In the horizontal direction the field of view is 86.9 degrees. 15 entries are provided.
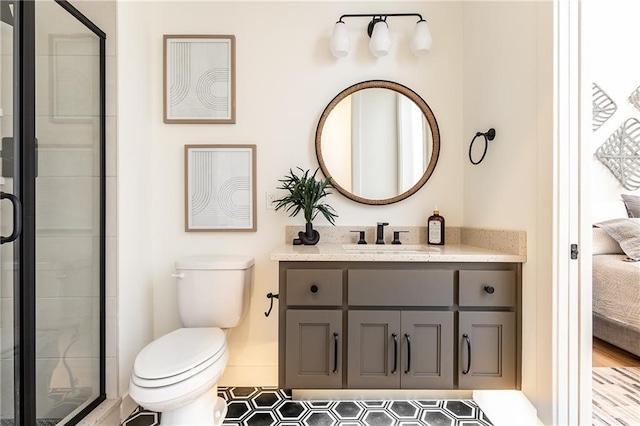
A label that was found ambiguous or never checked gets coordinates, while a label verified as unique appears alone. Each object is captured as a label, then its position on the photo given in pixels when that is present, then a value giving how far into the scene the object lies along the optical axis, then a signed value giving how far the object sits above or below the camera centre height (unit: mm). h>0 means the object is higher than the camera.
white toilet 1266 -580
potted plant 1861 +69
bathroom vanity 1492 -480
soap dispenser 1940 -94
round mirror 2008 +396
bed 2082 -453
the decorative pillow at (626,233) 2402 -144
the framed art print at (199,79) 1972 +782
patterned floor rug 1537 -927
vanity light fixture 1888 +972
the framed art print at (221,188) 1978 +141
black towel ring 1679 +384
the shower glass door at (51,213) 1207 -6
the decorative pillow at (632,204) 2695 +75
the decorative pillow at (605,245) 2586 -243
